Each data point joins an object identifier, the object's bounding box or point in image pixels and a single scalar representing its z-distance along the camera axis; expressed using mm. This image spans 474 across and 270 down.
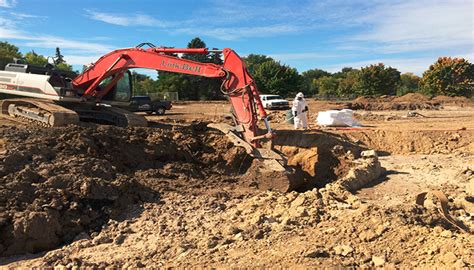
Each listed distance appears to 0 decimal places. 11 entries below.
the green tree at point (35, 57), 51203
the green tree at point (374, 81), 55875
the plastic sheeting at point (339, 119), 17297
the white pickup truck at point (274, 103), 33312
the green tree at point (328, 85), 69088
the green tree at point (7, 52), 37750
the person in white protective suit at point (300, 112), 14781
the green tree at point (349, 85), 58438
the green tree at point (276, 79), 54625
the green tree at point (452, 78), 47938
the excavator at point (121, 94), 8664
